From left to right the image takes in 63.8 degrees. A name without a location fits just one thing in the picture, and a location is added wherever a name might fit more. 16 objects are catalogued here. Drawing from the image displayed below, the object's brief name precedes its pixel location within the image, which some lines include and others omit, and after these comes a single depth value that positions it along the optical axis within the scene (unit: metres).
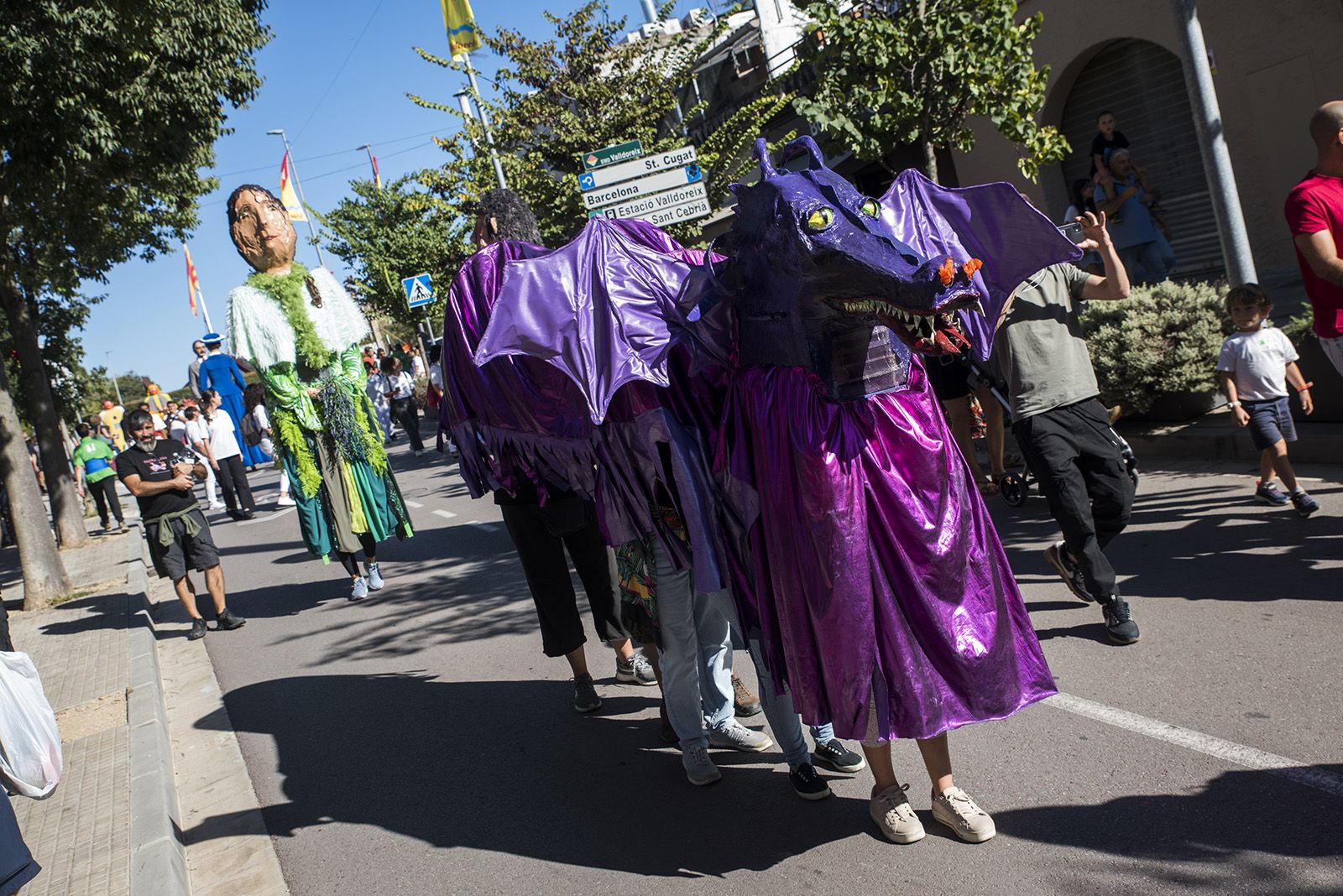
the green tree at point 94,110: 9.62
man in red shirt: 4.61
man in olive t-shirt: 4.55
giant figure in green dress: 7.07
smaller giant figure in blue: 15.43
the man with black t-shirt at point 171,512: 8.05
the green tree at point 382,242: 29.38
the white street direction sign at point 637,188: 11.62
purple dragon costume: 2.94
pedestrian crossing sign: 19.12
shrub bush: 7.66
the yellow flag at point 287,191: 35.43
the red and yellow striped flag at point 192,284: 42.28
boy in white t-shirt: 5.78
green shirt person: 16.14
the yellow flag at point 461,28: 16.42
